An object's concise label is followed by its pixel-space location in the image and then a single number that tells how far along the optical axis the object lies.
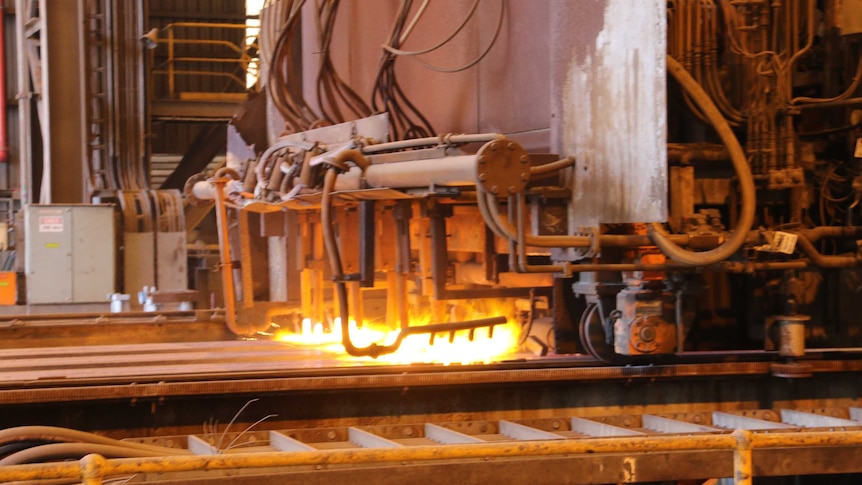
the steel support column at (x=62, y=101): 14.72
